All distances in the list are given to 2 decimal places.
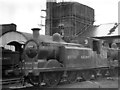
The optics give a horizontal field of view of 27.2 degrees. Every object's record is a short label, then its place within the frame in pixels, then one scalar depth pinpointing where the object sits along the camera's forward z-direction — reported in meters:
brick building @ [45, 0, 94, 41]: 44.25
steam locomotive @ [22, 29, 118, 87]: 12.53
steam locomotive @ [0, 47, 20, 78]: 15.47
